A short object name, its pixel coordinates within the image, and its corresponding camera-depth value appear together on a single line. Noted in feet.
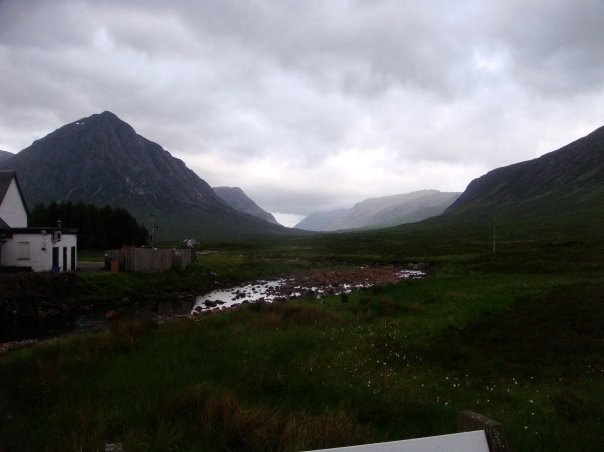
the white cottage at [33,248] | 137.39
